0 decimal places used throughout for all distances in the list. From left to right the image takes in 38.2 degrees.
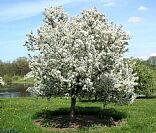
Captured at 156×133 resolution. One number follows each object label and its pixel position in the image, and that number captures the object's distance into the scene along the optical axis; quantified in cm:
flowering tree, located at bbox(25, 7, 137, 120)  1213
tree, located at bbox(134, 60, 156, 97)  2647
